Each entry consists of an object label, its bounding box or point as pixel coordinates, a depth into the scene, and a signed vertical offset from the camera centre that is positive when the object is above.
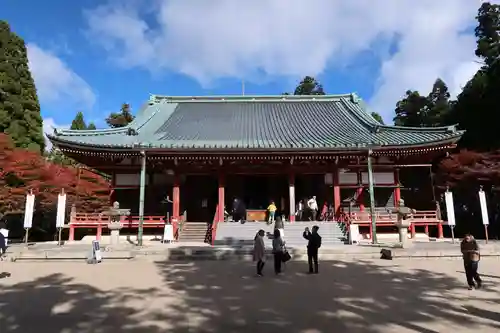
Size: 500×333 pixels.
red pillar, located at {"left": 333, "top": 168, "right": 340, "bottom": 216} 18.25 +1.55
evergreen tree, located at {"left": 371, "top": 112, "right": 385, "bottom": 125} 39.49 +11.09
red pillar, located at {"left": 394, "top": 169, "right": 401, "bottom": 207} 19.03 +1.68
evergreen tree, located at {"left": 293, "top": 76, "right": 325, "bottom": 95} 62.31 +22.94
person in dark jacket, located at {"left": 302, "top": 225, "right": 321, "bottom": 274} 9.62 -0.64
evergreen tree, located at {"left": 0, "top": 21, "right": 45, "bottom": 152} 26.06 +9.35
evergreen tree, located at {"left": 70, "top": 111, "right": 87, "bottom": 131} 42.28 +11.73
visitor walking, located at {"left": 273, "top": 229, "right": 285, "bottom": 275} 9.63 -0.76
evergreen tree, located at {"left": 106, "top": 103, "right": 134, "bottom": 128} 44.69 +12.90
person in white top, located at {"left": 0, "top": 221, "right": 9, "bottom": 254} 10.98 -0.51
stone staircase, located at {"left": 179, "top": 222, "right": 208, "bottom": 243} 17.30 -0.46
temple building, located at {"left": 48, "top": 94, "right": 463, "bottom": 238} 17.14 +3.06
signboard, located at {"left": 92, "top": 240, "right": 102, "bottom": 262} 11.46 -0.86
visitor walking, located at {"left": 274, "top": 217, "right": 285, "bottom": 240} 13.38 -0.09
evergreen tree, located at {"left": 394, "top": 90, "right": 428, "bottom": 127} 37.28 +11.31
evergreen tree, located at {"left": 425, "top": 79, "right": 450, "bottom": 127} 32.09 +11.01
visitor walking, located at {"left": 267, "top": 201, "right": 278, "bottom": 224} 17.23 +0.41
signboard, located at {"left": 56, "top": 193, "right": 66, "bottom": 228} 15.51 +0.59
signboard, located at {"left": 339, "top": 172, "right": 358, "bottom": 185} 19.48 +2.31
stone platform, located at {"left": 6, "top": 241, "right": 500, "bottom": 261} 11.94 -1.02
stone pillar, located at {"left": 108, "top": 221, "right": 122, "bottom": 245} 14.86 -0.31
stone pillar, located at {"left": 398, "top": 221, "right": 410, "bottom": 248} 13.75 -0.47
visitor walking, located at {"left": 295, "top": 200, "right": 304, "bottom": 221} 19.45 +0.55
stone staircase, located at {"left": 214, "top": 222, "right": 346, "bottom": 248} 15.16 -0.51
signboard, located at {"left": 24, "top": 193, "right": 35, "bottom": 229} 14.15 +0.51
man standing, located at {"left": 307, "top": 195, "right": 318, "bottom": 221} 18.30 +0.71
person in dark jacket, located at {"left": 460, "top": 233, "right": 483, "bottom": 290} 7.52 -0.86
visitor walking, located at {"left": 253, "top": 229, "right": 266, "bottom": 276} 9.45 -0.85
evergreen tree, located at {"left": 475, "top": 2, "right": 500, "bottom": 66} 32.12 +16.99
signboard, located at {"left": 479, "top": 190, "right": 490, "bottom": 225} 14.61 +0.49
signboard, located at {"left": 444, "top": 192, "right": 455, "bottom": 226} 15.59 +0.51
